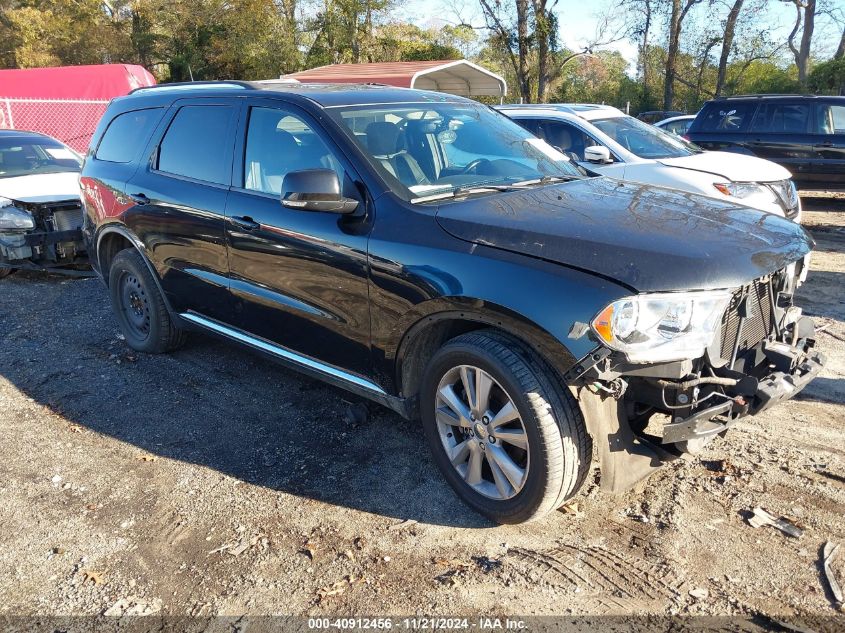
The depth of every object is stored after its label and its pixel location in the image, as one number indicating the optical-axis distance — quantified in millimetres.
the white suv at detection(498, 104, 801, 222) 7129
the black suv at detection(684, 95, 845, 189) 10711
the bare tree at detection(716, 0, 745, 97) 29984
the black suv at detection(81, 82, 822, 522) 2664
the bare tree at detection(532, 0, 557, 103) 25656
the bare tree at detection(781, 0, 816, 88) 28734
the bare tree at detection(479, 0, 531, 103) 25891
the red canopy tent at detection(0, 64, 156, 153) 16172
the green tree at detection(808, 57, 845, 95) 24750
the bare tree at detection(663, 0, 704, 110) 29578
